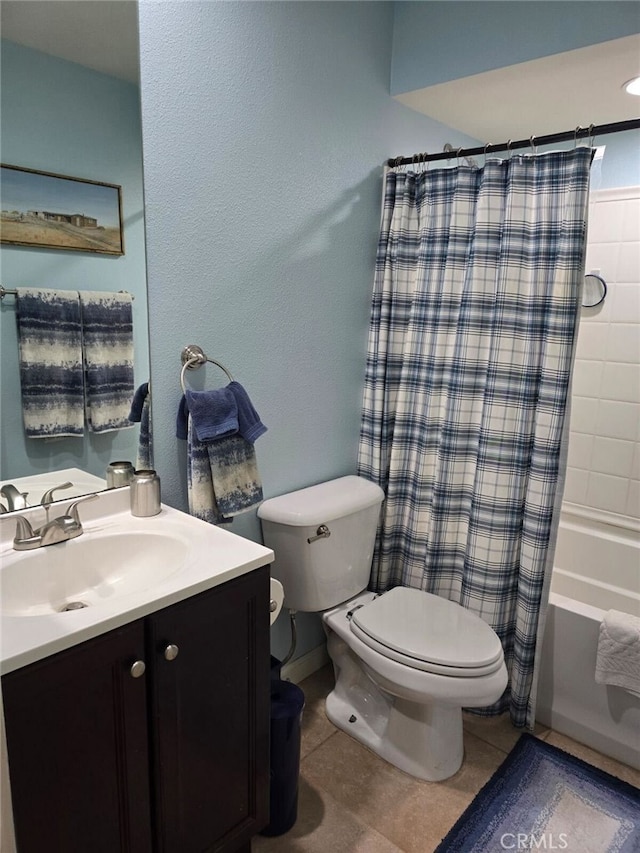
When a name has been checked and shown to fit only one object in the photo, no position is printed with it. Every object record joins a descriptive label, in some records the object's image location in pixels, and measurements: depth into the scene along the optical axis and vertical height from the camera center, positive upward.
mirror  1.20 +0.39
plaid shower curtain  1.79 -0.18
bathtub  1.82 -1.17
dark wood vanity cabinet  0.97 -0.79
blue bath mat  1.57 -1.37
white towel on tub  1.73 -0.96
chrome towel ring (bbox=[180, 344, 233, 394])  1.58 -0.10
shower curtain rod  1.58 +0.56
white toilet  1.63 -0.92
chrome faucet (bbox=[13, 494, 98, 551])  1.27 -0.48
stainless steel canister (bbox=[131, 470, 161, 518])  1.46 -0.44
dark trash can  1.52 -1.15
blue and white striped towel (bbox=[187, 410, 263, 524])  1.55 -0.43
